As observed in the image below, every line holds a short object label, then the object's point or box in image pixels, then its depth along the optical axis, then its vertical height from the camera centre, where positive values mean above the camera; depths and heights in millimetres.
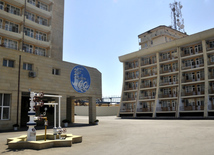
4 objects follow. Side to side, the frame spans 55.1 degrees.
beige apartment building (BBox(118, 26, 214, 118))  42906 +4355
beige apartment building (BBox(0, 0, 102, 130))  22156 +4067
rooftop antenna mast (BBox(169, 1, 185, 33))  62531 +24483
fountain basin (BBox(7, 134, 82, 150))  10738 -2589
